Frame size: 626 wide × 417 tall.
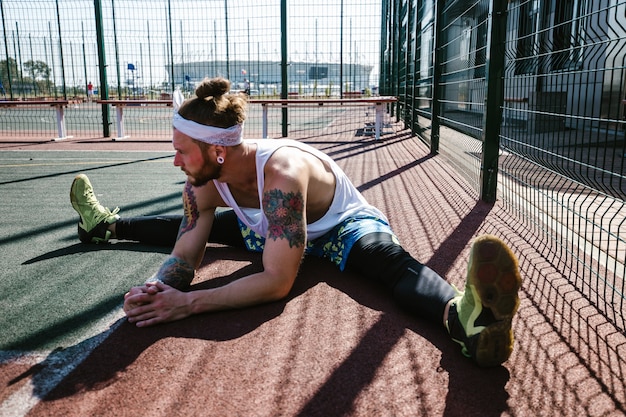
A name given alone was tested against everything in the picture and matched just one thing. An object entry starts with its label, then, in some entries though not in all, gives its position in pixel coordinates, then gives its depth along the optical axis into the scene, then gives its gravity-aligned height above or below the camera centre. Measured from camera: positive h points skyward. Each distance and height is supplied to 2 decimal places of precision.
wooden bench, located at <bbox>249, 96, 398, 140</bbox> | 10.52 -0.10
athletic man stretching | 1.91 -0.65
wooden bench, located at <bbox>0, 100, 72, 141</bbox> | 11.30 -0.20
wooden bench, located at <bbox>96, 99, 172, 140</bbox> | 11.32 -0.10
